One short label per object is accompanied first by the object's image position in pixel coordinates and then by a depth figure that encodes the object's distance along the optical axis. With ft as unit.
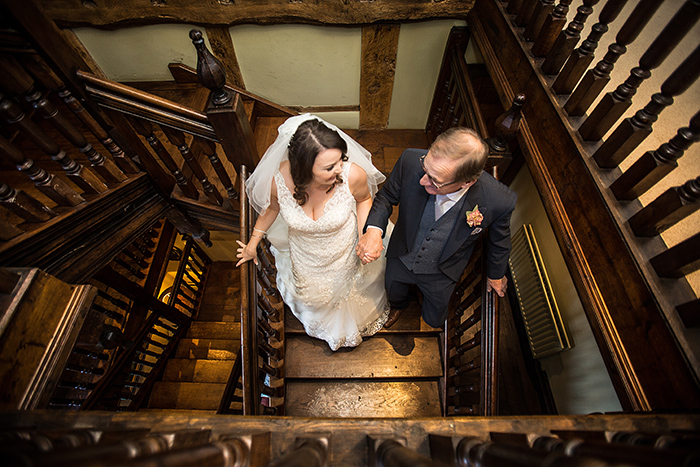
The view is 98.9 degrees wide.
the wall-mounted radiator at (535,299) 8.36
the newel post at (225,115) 5.18
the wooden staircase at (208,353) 13.47
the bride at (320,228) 5.29
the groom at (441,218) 4.55
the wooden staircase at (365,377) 8.30
